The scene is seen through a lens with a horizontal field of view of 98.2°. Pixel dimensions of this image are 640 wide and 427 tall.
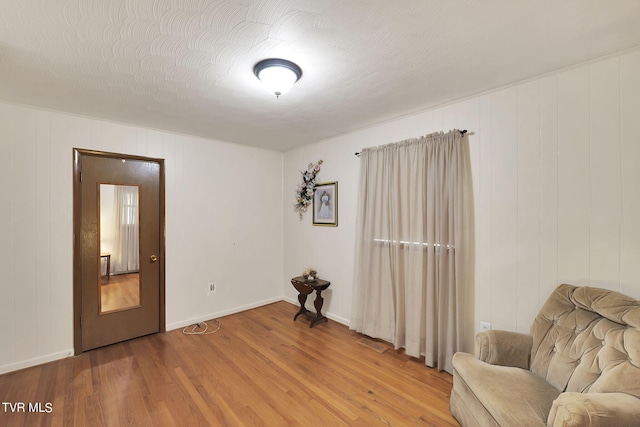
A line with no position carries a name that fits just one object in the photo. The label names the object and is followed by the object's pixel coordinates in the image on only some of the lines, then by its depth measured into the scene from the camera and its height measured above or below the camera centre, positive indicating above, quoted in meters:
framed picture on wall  3.83 +0.11
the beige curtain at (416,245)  2.56 -0.35
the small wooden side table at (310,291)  3.68 -1.10
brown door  2.99 -0.42
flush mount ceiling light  1.92 +0.99
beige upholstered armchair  1.30 -0.91
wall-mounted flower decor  4.16 +0.37
